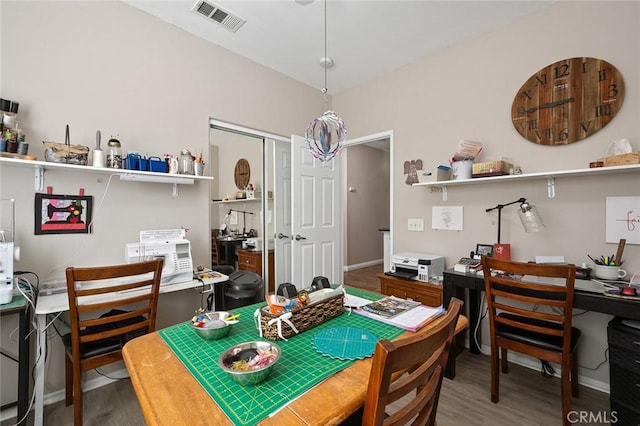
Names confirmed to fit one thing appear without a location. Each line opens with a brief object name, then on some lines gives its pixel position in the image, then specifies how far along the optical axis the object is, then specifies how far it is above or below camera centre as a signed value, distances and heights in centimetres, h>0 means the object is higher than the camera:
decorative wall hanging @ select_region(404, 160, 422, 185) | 294 +43
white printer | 253 -50
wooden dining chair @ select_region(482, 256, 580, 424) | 161 -71
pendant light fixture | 172 +47
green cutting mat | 74 -49
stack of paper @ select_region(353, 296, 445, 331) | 121 -47
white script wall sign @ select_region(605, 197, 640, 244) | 188 -7
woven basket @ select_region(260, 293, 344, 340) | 108 -43
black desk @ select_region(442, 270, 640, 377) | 155 -55
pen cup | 187 -42
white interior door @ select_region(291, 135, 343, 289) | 314 -7
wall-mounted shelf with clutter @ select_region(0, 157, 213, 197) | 170 +29
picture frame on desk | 246 -34
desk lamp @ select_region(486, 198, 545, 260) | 213 -9
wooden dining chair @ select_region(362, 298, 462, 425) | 60 -39
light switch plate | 295 -15
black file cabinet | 145 -85
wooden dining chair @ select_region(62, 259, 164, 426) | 152 -61
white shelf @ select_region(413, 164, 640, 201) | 182 +25
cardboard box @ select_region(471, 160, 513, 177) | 222 +33
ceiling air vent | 219 +159
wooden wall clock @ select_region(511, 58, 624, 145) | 197 +81
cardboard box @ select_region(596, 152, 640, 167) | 173 +31
